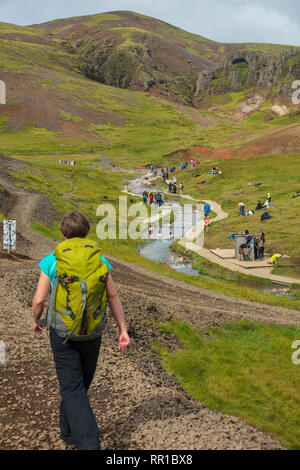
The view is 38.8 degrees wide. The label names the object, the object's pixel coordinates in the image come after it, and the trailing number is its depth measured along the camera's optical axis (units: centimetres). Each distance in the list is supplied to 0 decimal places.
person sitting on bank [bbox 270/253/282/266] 3119
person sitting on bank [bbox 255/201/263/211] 4720
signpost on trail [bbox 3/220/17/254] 1994
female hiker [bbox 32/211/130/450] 502
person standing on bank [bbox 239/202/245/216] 4657
